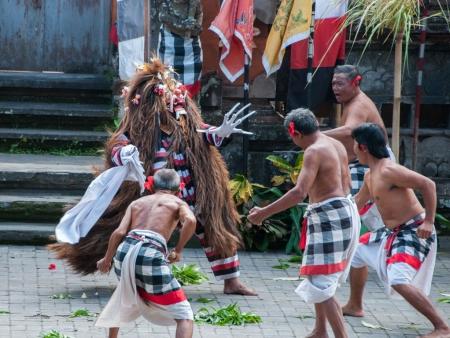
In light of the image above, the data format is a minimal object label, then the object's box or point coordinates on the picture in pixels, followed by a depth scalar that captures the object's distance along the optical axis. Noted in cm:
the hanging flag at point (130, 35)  2387
